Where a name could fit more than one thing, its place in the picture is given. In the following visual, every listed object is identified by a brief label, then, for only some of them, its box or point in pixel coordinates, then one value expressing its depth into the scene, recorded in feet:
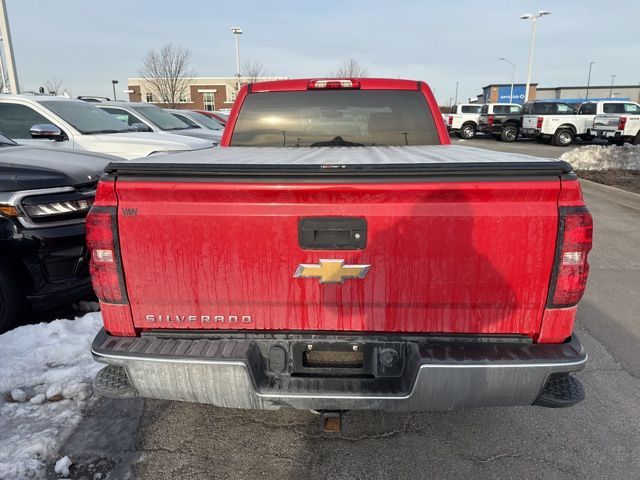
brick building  222.89
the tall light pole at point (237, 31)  127.65
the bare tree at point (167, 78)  125.90
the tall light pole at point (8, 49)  41.36
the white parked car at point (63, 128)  22.95
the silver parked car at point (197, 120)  45.01
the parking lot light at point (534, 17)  113.72
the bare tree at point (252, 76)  158.51
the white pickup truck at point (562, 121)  76.74
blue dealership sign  199.41
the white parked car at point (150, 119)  34.40
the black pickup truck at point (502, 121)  89.25
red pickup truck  6.52
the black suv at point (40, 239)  12.12
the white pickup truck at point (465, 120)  98.68
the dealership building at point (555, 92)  203.72
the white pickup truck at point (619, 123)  69.36
